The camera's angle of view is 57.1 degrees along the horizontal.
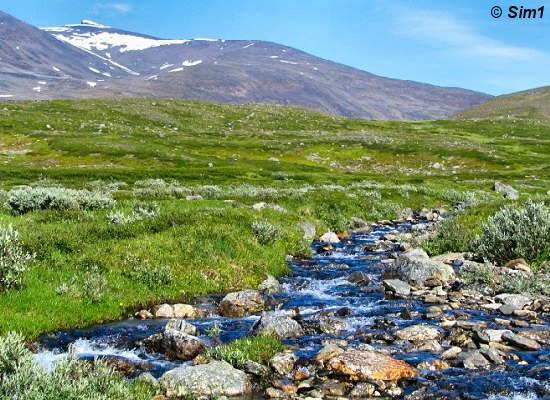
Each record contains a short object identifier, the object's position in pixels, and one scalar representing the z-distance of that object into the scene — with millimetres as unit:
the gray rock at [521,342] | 11922
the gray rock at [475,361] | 11000
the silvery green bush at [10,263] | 14117
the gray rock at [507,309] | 14761
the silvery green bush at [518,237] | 20953
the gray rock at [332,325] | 13766
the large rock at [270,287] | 18188
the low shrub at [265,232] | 23125
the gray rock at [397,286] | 17484
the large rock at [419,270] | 18906
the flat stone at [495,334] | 12391
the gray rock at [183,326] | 13250
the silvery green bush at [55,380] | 7668
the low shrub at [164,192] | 39594
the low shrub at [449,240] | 24484
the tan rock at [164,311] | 15109
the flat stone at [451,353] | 11516
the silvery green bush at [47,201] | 26016
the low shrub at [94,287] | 14827
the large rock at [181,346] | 11938
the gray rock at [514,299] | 15289
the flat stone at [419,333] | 12836
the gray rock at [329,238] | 28750
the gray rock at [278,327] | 13047
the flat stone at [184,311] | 15344
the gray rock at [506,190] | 52312
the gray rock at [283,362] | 11099
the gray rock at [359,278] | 19391
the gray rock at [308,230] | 28372
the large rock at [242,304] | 15619
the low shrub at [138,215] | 22781
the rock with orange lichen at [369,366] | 10547
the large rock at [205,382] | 9859
